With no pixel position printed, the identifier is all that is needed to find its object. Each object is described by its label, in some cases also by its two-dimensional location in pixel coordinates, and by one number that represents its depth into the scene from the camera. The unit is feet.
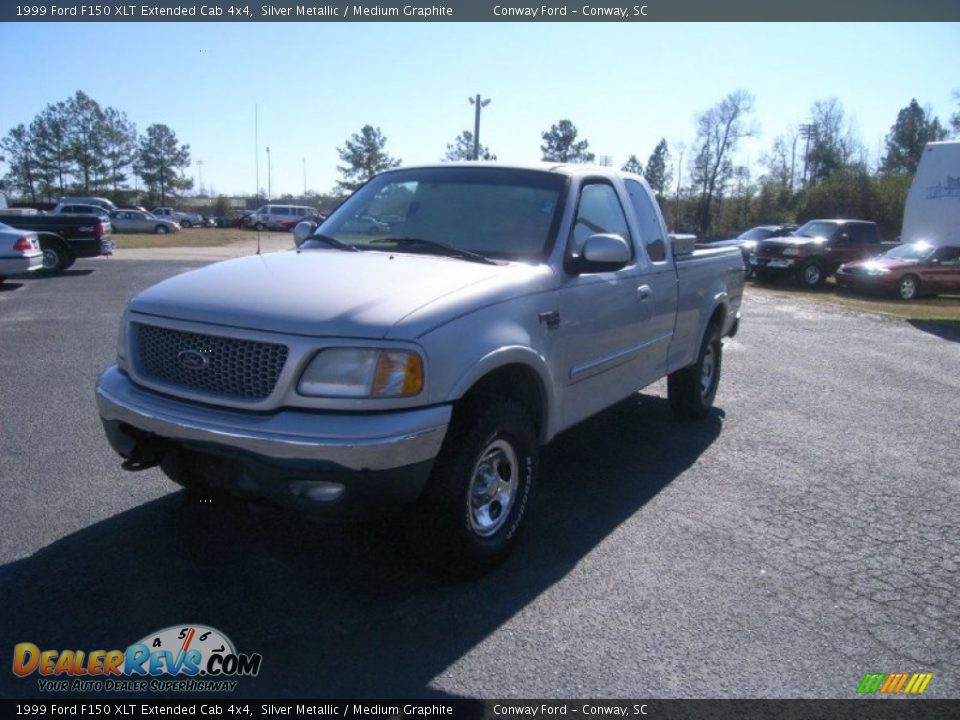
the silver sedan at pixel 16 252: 47.44
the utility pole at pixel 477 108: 103.83
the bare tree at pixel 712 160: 208.74
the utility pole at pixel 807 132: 232.94
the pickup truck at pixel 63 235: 57.67
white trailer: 67.77
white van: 178.81
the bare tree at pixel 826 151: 222.07
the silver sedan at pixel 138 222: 160.38
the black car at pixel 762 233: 91.09
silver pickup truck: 10.10
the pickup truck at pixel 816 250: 72.64
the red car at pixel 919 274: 64.90
